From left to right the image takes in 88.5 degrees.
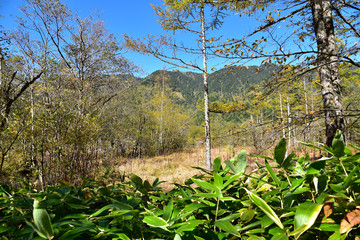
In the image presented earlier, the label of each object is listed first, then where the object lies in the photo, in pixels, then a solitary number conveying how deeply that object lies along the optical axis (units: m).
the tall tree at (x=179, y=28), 4.70
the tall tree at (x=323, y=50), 2.17
